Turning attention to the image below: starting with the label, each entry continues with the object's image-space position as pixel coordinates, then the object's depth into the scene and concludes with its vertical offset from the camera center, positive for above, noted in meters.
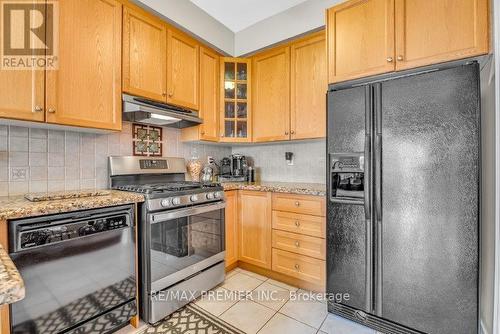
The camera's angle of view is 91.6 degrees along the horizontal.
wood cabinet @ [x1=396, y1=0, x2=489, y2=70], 1.39 +0.83
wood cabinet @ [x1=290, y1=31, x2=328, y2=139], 2.30 +0.77
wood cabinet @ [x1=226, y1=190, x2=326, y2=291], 2.06 -0.65
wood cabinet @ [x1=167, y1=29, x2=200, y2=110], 2.20 +0.92
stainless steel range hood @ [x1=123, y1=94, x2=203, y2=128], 1.86 +0.44
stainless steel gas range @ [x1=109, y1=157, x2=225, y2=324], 1.69 -0.53
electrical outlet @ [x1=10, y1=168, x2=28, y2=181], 1.59 -0.05
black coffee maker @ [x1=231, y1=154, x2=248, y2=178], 2.91 +0.02
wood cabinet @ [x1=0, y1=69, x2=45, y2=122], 1.32 +0.41
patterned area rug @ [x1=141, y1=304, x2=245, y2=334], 1.65 -1.11
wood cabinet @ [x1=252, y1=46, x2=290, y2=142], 2.53 +0.78
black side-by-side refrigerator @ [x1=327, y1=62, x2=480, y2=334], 1.38 -0.22
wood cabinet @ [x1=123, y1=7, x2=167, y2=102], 1.89 +0.92
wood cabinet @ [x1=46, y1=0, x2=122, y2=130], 1.53 +0.67
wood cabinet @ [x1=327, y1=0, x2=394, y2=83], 1.64 +0.92
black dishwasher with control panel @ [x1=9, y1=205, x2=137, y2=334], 1.21 -0.59
